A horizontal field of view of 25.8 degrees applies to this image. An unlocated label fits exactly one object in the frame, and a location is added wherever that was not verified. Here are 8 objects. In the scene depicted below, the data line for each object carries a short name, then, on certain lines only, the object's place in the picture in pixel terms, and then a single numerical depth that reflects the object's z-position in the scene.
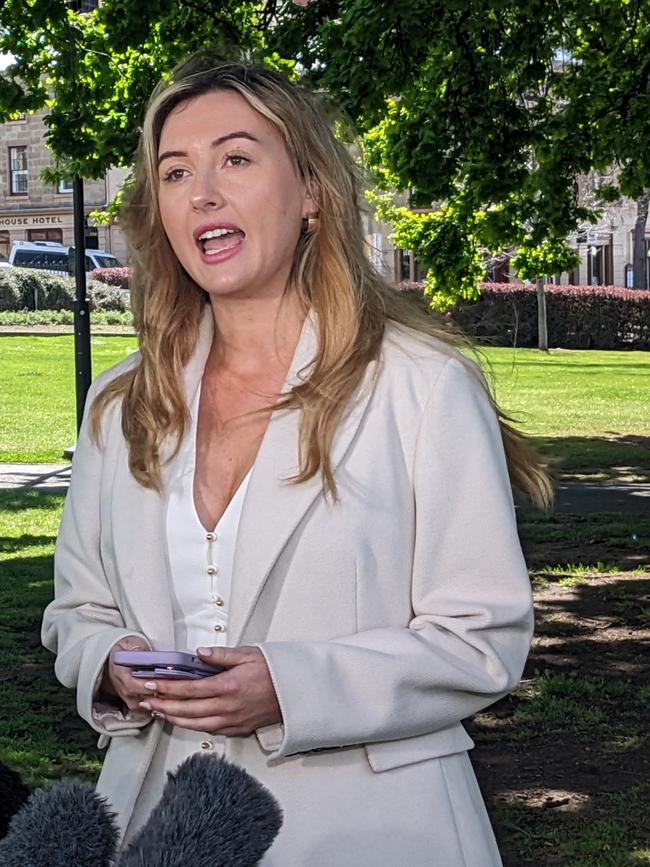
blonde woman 2.01
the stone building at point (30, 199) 62.94
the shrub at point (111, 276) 50.06
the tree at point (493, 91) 10.24
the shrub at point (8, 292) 43.25
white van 53.66
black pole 14.45
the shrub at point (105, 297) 43.72
